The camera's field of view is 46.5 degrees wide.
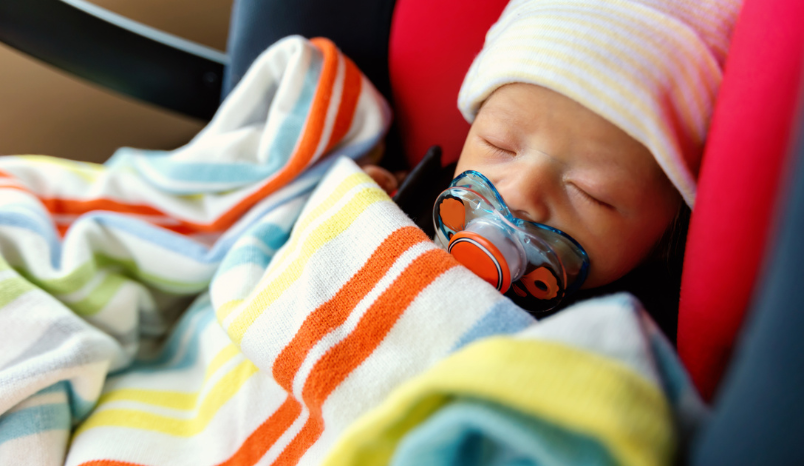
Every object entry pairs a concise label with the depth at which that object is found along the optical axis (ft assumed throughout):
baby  0.94
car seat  0.75
